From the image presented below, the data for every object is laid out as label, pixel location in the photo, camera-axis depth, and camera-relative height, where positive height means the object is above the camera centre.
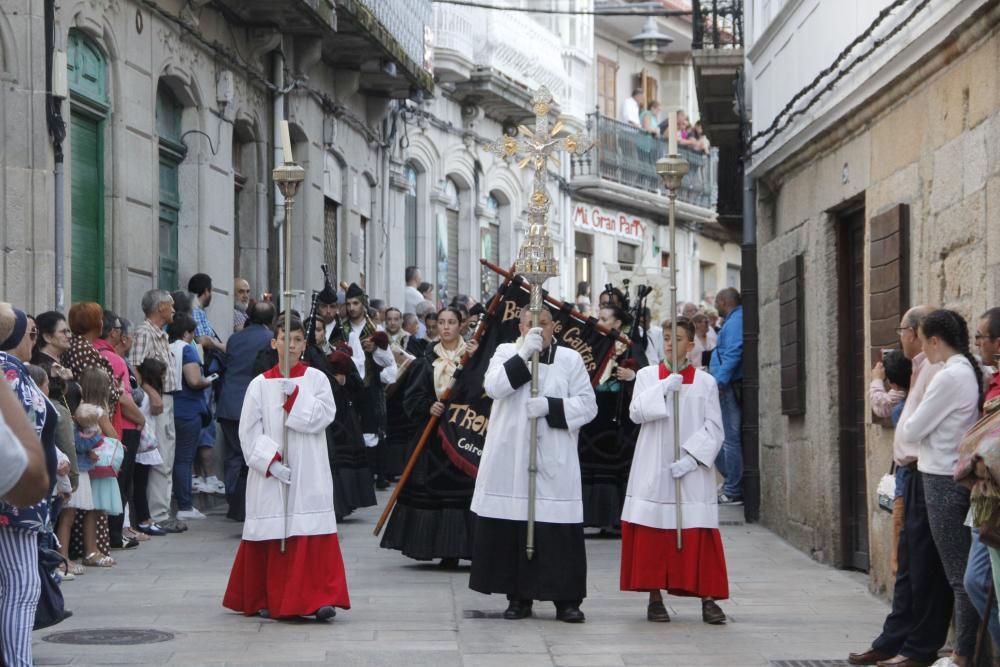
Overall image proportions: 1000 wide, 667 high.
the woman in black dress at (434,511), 13.32 -1.12
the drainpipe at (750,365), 16.88 -0.17
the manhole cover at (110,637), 9.77 -1.44
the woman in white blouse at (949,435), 8.37 -0.39
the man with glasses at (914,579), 8.88 -1.07
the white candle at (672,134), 10.94 +1.19
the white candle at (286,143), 10.61 +1.12
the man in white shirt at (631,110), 41.41 +5.01
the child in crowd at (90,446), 12.65 -0.60
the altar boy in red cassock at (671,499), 10.81 -0.86
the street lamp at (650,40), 40.50 +6.38
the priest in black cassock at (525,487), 10.74 -0.77
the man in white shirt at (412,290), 26.28 +0.80
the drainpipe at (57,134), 14.08 +1.59
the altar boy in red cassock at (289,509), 10.57 -0.87
